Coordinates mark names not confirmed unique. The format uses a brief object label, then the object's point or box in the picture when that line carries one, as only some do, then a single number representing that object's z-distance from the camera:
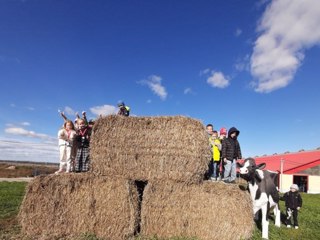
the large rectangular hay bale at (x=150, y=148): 5.58
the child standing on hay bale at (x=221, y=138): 7.12
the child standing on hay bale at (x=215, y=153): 7.03
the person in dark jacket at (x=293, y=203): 7.33
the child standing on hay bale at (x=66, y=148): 6.74
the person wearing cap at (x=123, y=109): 7.21
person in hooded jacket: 6.55
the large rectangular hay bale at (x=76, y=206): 5.60
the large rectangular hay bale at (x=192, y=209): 5.41
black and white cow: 6.22
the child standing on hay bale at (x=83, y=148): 7.06
